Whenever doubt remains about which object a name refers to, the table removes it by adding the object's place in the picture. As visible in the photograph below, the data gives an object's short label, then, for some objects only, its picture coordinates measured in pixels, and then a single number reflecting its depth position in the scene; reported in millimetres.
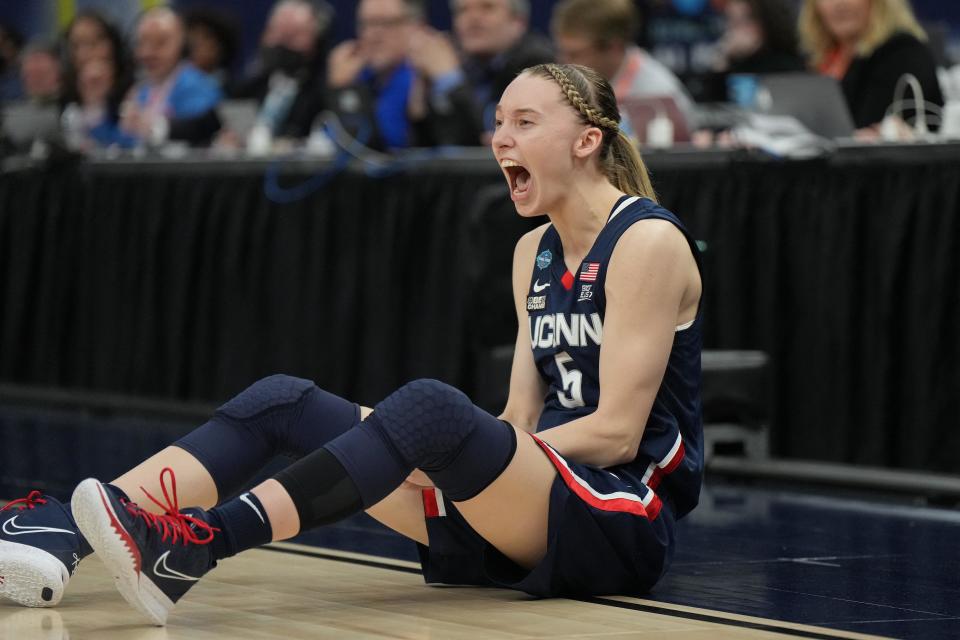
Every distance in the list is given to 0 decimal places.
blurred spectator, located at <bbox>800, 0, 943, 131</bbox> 10422
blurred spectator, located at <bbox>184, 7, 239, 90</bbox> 16016
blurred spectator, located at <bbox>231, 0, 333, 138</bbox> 14305
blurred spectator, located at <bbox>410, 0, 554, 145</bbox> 12016
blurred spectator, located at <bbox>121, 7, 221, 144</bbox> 14977
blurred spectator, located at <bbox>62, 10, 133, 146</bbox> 15836
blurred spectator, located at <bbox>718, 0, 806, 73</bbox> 12258
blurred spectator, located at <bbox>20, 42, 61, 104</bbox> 19016
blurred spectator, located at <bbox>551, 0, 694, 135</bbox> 11312
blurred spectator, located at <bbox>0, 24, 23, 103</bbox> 21734
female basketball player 4988
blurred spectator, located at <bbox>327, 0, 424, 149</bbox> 12570
